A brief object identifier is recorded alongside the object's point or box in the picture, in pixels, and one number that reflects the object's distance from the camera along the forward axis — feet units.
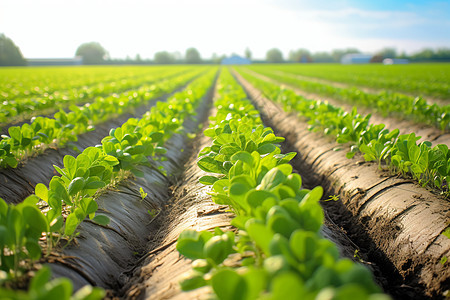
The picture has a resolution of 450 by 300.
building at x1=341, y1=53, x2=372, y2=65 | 340.80
